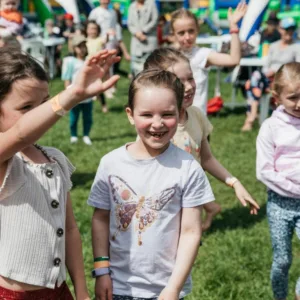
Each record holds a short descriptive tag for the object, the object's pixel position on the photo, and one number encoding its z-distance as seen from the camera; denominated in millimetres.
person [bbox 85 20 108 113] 10391
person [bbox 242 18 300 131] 8805
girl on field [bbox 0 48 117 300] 2025
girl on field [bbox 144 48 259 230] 3096
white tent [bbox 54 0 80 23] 7784
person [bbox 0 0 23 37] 9321
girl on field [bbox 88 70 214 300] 2334
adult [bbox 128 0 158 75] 11828
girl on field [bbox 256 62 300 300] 3408
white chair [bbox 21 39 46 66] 12827
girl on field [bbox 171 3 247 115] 4535
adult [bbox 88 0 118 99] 12430
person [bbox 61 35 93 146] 8242
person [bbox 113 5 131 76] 13271
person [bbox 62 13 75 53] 16922
